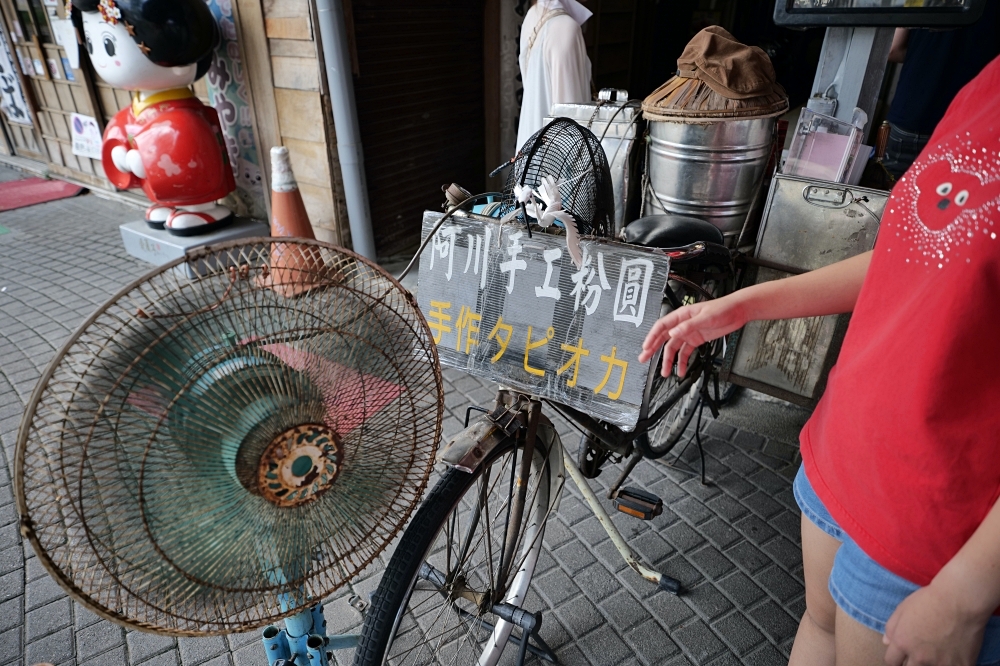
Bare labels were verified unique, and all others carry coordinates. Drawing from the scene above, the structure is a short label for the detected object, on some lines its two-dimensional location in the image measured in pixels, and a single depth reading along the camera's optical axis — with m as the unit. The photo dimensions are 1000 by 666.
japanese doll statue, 4.79
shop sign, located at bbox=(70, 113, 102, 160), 7.57
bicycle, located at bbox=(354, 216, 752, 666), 1.66
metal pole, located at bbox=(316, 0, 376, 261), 4.40
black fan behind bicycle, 2.07
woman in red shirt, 0.95
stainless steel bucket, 2.86
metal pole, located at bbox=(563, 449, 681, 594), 2.46
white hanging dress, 4.45
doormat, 7.91
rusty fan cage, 0.95
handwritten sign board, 1.62
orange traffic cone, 4.80
